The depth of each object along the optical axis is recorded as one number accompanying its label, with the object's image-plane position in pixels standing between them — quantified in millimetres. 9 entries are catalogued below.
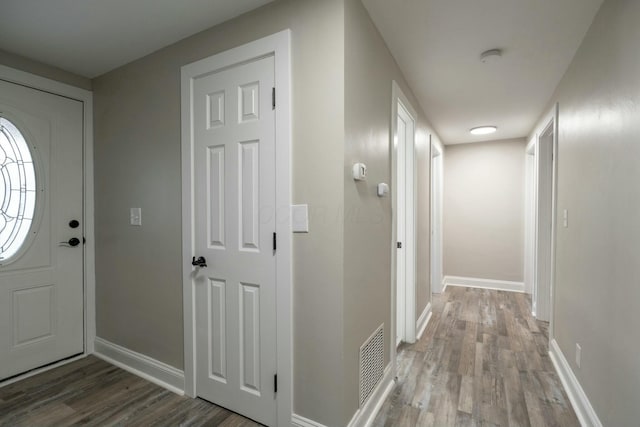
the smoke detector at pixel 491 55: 2188
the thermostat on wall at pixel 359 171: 1621
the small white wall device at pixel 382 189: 1980
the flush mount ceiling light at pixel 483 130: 4180
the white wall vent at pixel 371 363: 1770
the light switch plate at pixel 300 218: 1592
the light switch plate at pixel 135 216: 2369
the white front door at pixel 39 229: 2270
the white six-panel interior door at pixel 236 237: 1719
